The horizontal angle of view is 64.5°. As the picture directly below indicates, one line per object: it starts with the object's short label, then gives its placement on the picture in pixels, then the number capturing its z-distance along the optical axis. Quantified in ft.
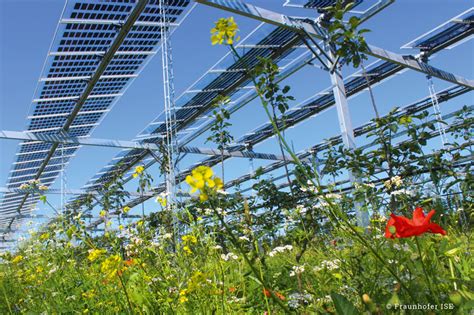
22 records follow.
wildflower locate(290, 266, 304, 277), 4.81
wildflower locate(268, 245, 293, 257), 6.68
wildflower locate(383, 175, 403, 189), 7.82
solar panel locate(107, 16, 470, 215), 34.09
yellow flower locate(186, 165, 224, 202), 2.39
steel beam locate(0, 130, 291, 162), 34.60
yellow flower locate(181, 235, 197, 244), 5.78
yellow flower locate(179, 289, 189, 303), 4.58
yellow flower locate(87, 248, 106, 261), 5.16
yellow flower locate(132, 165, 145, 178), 7.45
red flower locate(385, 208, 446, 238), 2.89
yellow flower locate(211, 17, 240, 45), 3.14
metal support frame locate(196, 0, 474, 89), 20.10
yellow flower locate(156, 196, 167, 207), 6.66
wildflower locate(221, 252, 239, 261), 7.17
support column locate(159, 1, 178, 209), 23.31
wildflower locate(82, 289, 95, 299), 7.08
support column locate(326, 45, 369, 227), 23.51
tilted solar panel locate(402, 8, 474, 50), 28.96
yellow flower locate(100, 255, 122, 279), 4.87
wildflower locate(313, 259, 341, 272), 5.40
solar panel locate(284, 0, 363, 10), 23.53
